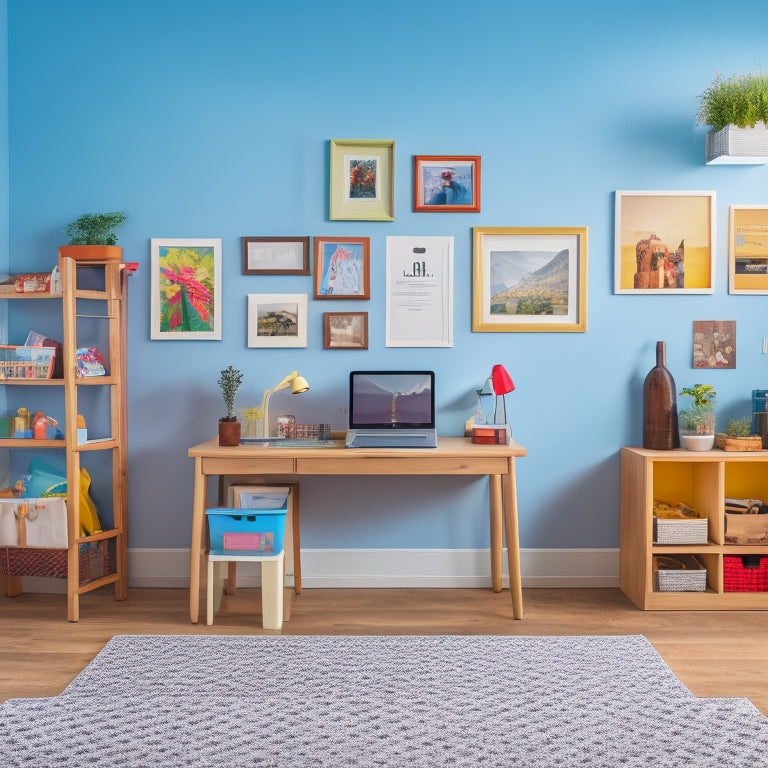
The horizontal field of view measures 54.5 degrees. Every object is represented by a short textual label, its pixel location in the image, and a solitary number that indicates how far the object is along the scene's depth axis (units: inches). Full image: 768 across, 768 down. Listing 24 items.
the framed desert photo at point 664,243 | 139.9
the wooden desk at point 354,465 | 120.4
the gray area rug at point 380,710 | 79.6
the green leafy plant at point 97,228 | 132.0
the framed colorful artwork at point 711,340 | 140.9
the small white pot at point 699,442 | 132.5
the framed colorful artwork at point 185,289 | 139.2
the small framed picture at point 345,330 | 139.6
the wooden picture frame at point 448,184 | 138.6
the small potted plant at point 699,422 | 132.9
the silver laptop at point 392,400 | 132.0
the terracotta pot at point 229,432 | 125.7
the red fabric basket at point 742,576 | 129.6
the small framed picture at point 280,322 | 139.8
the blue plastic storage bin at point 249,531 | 119.1
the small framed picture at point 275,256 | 139.2
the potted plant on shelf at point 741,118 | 131.3
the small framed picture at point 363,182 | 138.5
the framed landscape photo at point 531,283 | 140.0
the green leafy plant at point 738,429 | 136.1
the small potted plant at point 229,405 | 125.9
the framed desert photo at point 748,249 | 140.3
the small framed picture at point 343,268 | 139.1
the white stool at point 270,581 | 118.2
